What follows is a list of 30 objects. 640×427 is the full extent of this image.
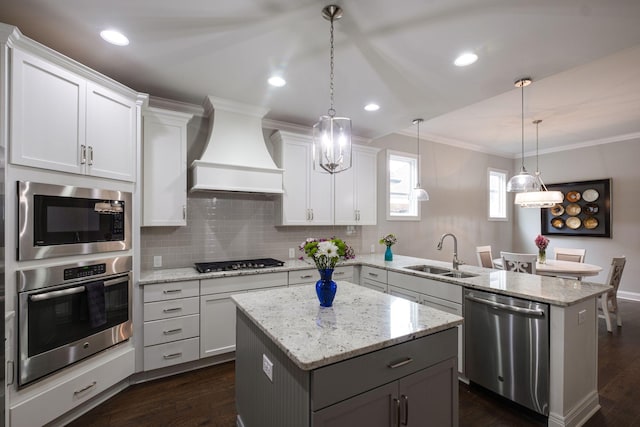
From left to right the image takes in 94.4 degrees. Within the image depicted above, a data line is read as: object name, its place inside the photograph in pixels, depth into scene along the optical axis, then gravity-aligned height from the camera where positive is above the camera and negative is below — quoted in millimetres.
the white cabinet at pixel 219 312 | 2857 -941
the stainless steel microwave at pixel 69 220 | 1855 -26
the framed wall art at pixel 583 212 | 5425 +65
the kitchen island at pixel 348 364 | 1181 -672
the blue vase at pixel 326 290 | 1758 -441
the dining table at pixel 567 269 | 3843 -715
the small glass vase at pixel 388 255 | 3816 -505
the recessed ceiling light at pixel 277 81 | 2680 +1250
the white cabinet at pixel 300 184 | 3631 +407
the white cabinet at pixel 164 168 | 2855 +485
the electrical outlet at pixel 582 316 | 2076 -714
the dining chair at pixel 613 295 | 3738 -1028
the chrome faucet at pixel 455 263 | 3119 -500
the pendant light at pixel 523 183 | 3666 +403
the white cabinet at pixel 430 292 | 2613 -744
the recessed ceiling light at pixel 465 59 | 2293 +1246
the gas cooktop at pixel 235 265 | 3042 -526
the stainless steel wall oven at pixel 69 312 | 1846 -677
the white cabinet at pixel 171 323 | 2627 -979
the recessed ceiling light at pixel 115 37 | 2047 +1275
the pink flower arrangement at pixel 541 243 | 4469 -415
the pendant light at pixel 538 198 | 3965 +234
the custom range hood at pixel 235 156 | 3055 +663
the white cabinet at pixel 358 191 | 4039 +355
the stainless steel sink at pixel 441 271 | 3072 -607
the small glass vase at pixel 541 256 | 4422 -608
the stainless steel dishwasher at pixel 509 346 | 2068 -1000
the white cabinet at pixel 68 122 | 1823 +675
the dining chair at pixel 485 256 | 4602 -641
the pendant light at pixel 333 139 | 1851 +486
